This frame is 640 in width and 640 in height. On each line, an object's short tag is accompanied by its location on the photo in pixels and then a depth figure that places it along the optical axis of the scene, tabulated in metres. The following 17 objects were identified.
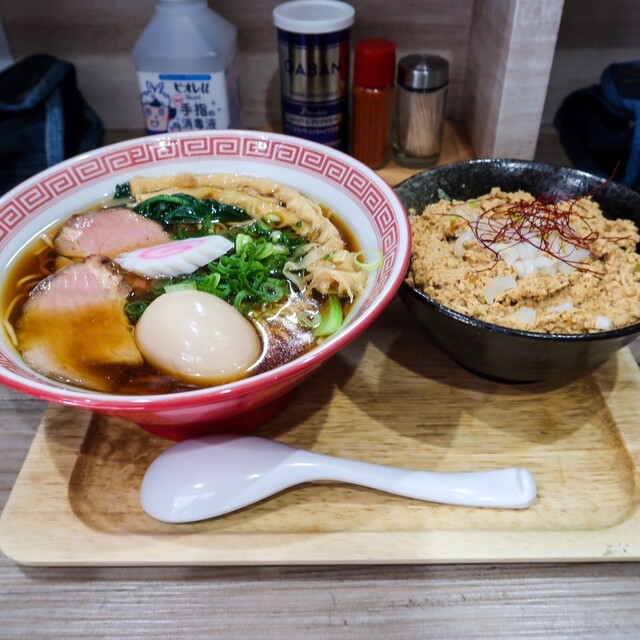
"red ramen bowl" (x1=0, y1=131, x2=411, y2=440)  0.24
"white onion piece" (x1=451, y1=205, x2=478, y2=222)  0.36
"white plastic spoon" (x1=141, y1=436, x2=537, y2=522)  0.28
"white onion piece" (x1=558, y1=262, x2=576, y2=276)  0.33
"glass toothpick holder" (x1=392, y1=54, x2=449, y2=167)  0.47
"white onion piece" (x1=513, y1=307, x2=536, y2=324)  0.31
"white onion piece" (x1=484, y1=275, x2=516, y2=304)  0.32
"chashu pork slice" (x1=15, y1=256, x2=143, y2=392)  0.29
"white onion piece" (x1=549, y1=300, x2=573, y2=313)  0.31
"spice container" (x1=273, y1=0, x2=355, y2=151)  0.44
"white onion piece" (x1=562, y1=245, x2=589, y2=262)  0.34
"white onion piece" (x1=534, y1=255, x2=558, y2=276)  0.33
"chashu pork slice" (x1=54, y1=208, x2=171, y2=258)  0.35
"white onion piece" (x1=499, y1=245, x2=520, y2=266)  0.34
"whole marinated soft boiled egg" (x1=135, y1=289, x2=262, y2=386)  0.29
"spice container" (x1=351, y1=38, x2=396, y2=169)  0.47
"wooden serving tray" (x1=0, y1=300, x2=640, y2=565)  0.27
